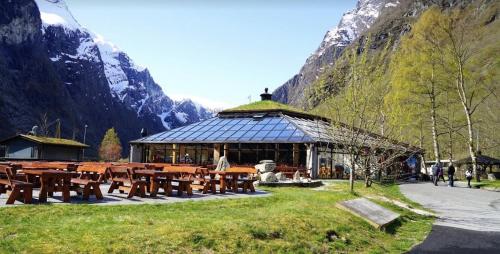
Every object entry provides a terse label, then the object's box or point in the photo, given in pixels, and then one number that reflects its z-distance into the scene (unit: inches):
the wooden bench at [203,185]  595.7
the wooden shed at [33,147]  1245.1
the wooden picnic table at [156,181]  514.1
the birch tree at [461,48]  1365.7
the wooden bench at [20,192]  392.6
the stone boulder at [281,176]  865.3
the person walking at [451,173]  1189.7
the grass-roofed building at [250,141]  1146.7
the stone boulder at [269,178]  802.2
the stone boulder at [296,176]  909.2
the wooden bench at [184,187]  548.4
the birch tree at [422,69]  1407.5
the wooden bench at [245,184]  648.4
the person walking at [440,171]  1312.4
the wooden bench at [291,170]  1038.4
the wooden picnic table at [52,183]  412.4
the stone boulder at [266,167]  913.5
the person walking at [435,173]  1232.6
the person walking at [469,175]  1204.5
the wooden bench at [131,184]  498.3
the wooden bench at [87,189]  447.2
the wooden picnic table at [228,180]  617.1
